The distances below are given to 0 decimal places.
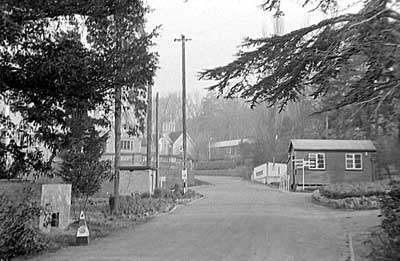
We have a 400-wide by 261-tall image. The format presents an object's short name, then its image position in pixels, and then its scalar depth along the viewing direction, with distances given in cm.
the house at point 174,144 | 8619
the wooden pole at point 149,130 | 2954
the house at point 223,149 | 8364
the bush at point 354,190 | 2577
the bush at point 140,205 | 2067
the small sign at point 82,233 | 1277
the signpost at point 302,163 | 4100
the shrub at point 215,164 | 7200
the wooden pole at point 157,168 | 3375
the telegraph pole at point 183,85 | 3706
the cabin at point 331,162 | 4072
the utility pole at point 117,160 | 1985
